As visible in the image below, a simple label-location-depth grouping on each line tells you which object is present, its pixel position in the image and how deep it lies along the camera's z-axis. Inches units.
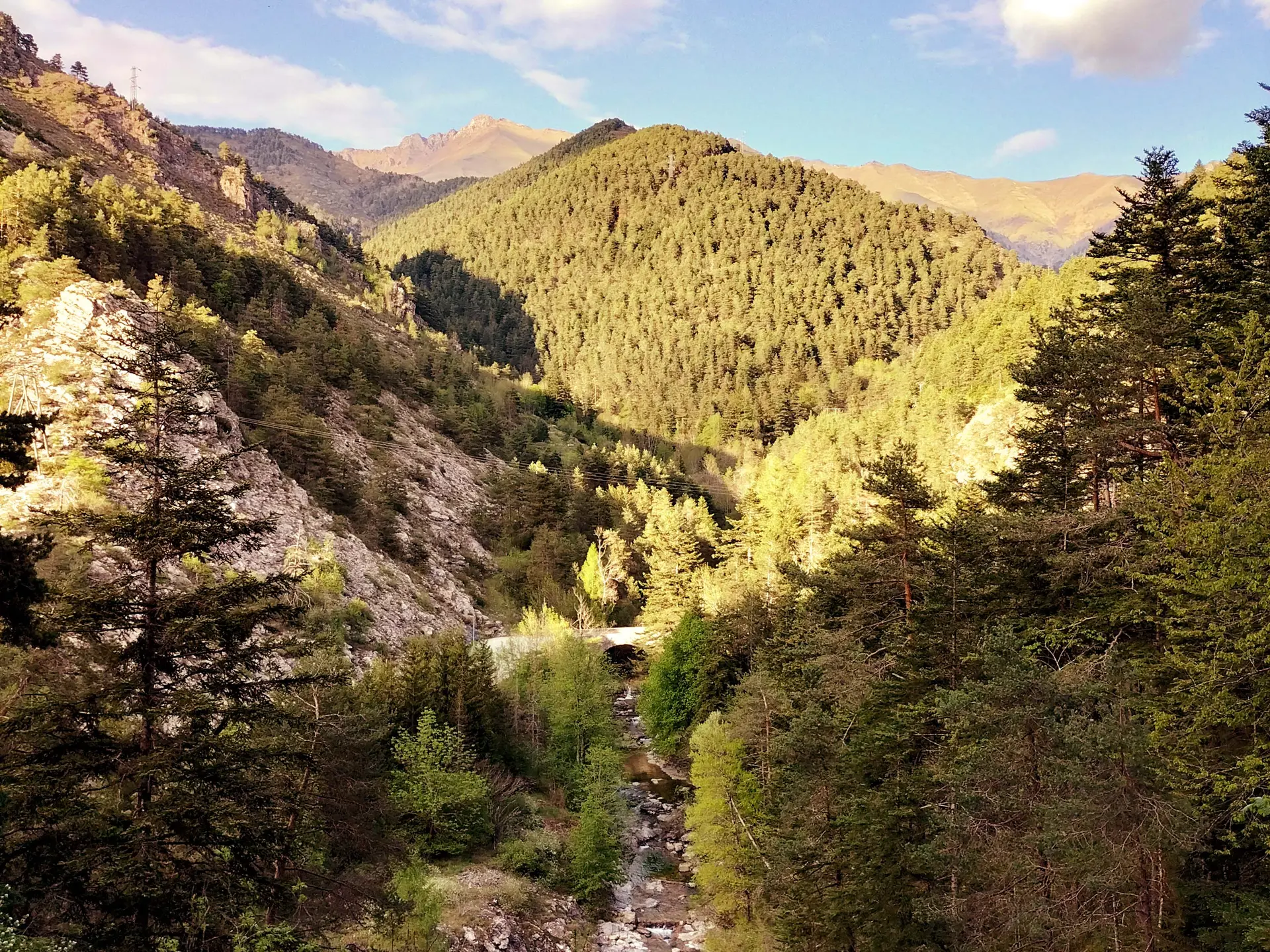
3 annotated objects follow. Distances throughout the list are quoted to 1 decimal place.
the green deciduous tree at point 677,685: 1979.6
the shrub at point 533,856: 1330.0
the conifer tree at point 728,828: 1212.5
